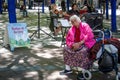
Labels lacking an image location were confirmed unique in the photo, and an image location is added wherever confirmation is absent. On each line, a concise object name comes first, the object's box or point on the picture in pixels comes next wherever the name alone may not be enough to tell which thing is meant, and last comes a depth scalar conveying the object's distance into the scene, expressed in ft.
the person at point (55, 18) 25.46
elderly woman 13.19
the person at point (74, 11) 25.95
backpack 11.93
